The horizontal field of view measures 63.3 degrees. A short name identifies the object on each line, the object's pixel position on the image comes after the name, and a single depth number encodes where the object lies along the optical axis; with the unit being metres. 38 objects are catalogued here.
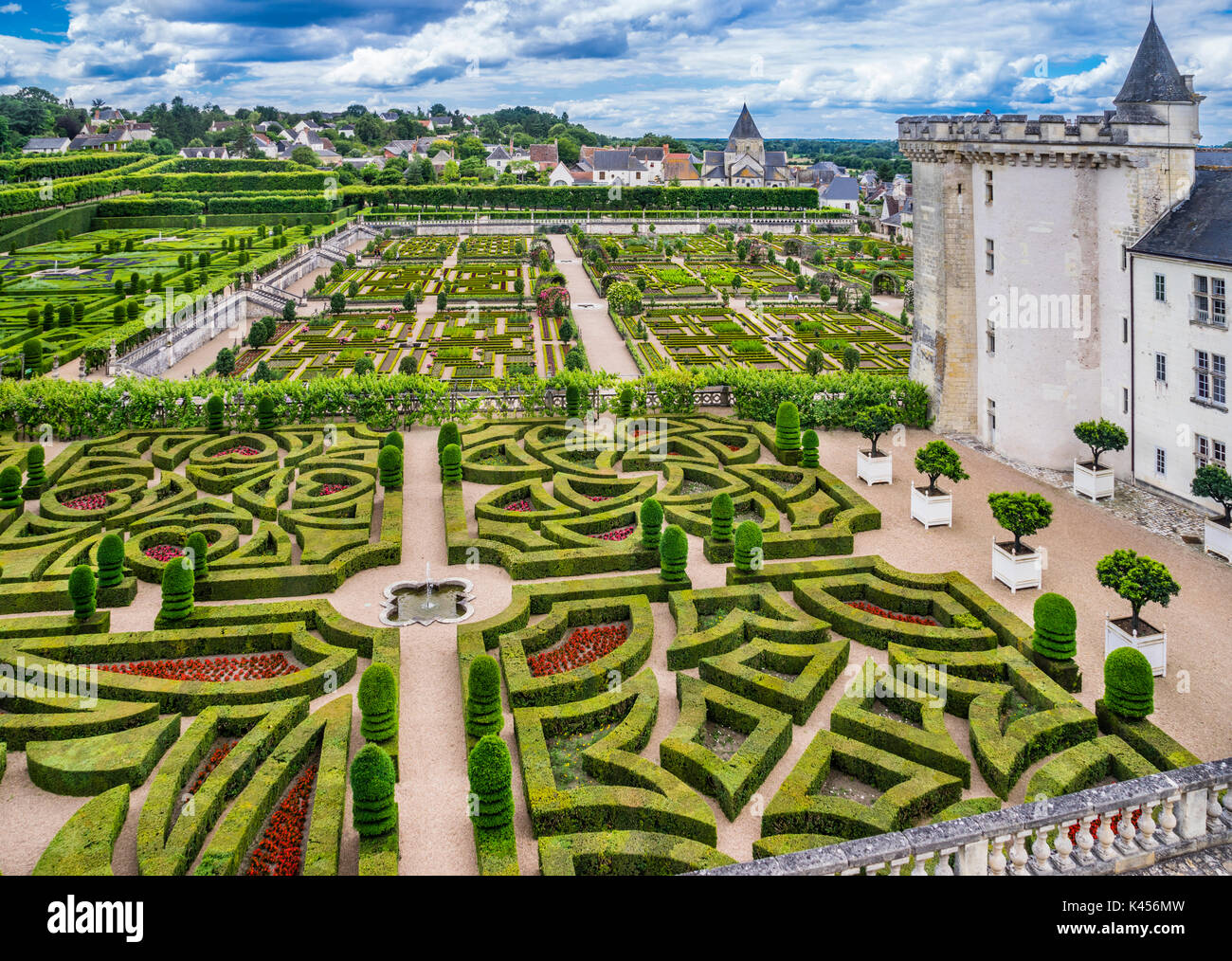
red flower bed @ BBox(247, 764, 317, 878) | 13.10
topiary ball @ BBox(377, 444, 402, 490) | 26.47
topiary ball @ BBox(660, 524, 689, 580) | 20.72
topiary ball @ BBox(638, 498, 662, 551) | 22.22
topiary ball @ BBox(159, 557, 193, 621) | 19.28
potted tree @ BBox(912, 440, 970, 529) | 24.55
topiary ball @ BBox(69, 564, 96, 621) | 19.11
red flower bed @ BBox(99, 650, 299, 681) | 18.27
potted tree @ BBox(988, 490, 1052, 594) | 21.11
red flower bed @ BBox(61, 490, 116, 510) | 26.03
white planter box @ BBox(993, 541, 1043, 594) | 21.17
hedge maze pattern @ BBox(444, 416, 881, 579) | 22.78
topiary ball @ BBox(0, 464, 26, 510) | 24.66
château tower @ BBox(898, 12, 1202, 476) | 25.88
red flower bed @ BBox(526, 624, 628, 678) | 18.55
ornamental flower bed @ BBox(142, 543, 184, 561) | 23.08
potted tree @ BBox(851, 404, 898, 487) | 27.66
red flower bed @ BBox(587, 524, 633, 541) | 24.17
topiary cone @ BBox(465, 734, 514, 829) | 13.17
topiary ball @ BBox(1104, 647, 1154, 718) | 14.93
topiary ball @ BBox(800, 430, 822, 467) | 27.88
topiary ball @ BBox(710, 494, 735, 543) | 22.77
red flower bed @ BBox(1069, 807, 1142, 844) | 11.33
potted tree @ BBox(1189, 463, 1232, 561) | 22.03
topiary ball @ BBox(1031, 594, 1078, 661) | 17.25
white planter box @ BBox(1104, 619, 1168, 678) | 17.50
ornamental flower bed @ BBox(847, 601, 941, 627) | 20.03
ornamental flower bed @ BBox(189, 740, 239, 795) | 14.99
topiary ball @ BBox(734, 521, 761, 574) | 21.09
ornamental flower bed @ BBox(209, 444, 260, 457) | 30.10
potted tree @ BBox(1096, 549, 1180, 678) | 17.47
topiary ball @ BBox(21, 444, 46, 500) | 26.55
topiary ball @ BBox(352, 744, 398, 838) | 13.01
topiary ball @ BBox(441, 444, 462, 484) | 27.02
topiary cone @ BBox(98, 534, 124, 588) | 20.48
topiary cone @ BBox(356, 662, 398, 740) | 15.23
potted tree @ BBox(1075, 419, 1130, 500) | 26.11
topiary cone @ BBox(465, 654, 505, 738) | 15.36
